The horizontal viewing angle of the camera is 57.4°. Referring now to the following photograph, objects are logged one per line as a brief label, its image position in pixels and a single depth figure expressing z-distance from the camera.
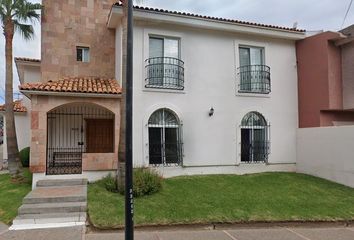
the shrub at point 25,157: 17.44
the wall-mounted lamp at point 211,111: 13.93
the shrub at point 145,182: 10.29
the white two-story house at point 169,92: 12.78
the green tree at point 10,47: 13.46
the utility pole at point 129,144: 4.84
